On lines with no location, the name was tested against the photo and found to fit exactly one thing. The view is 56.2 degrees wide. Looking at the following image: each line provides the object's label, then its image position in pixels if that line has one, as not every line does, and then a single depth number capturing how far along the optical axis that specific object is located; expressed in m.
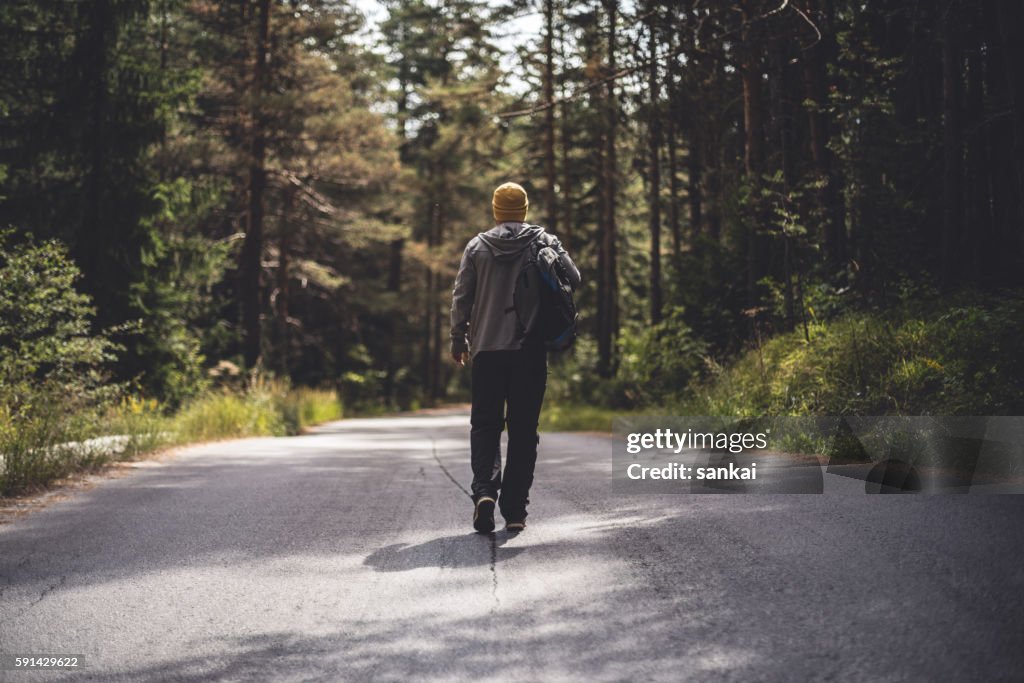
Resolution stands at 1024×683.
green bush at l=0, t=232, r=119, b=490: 8.91
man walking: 6.19
